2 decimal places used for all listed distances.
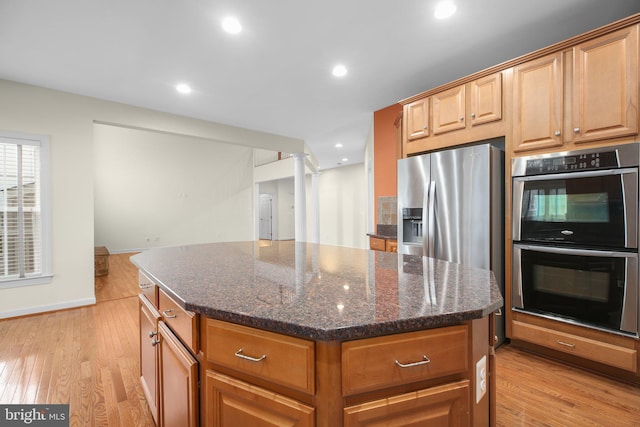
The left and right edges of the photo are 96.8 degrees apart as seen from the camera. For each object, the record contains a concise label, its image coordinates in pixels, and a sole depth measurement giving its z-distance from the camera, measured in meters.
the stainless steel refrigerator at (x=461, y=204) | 2.18
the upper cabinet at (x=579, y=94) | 1.72
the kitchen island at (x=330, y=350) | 0.69
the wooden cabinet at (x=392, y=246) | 3.38
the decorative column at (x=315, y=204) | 7.86
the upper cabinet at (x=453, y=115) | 2.29
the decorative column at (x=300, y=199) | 5.84
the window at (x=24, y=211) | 3.05
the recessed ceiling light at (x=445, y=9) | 1.94
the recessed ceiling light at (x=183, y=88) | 3.21
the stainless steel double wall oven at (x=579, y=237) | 1.70
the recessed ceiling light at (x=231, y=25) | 2.10
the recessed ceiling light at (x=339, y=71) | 2.83
